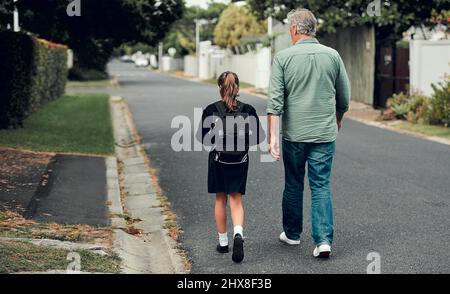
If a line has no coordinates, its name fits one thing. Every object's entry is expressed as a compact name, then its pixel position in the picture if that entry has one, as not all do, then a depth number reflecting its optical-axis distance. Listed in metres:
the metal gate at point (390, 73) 23.72
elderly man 6.88
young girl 6.78
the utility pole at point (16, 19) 18.83
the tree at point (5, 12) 12.88
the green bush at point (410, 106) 20.20
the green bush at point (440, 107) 18.72
